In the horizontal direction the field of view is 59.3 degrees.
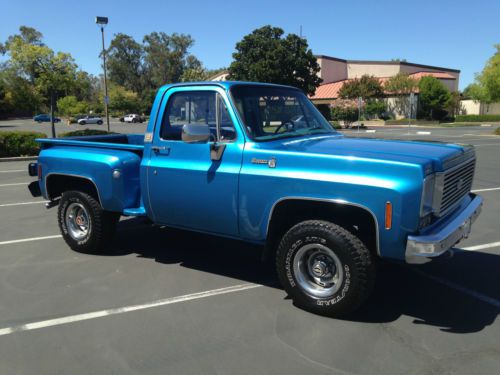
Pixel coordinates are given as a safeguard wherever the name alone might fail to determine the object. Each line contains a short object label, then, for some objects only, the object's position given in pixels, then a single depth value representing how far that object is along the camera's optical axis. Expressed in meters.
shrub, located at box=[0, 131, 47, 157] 16.56
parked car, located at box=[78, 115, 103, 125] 58.24
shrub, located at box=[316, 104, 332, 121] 51.43
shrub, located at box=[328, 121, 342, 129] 42.97
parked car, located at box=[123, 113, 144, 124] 62.09
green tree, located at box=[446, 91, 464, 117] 55.77
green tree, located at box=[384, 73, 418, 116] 53.56
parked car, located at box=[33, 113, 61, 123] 64.25
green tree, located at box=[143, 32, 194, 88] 100.62
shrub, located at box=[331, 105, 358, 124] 48.88
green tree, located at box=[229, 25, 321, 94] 47.22
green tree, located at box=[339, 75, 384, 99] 52.03
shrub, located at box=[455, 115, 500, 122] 54.00
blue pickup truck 3.46
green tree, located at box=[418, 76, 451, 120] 53.69
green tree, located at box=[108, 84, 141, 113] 78.38
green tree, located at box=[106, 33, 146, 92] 100.33
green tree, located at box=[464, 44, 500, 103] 36.75
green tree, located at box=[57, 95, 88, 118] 70.28
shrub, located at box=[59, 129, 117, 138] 16.11
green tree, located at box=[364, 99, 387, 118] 53.09
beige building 61.50
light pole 22.91
